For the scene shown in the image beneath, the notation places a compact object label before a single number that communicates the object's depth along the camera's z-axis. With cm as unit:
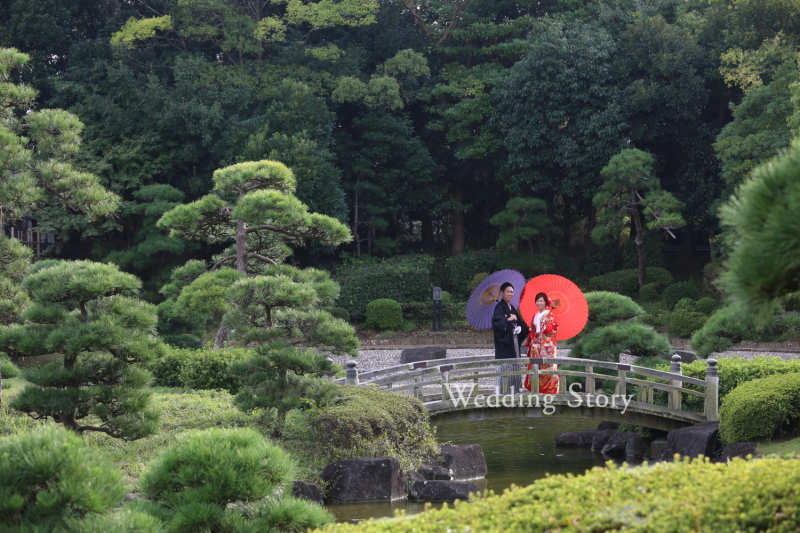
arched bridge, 1017
